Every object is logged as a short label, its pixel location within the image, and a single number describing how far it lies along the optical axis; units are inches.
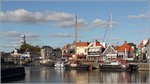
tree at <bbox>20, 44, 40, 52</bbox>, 6620.6
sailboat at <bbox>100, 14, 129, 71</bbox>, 2728.1
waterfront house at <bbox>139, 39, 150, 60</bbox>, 3432.6
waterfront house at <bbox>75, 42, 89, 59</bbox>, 4171.8
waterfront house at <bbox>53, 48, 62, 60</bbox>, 6153.5
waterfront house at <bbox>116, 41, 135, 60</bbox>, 3664.4
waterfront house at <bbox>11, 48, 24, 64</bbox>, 5620.6
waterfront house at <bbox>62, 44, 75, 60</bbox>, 4809.3
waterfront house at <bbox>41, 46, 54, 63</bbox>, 6114.2
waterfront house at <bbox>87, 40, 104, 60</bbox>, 3858.3
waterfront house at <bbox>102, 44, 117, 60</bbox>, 3644.2
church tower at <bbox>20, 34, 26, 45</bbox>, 6998.0
